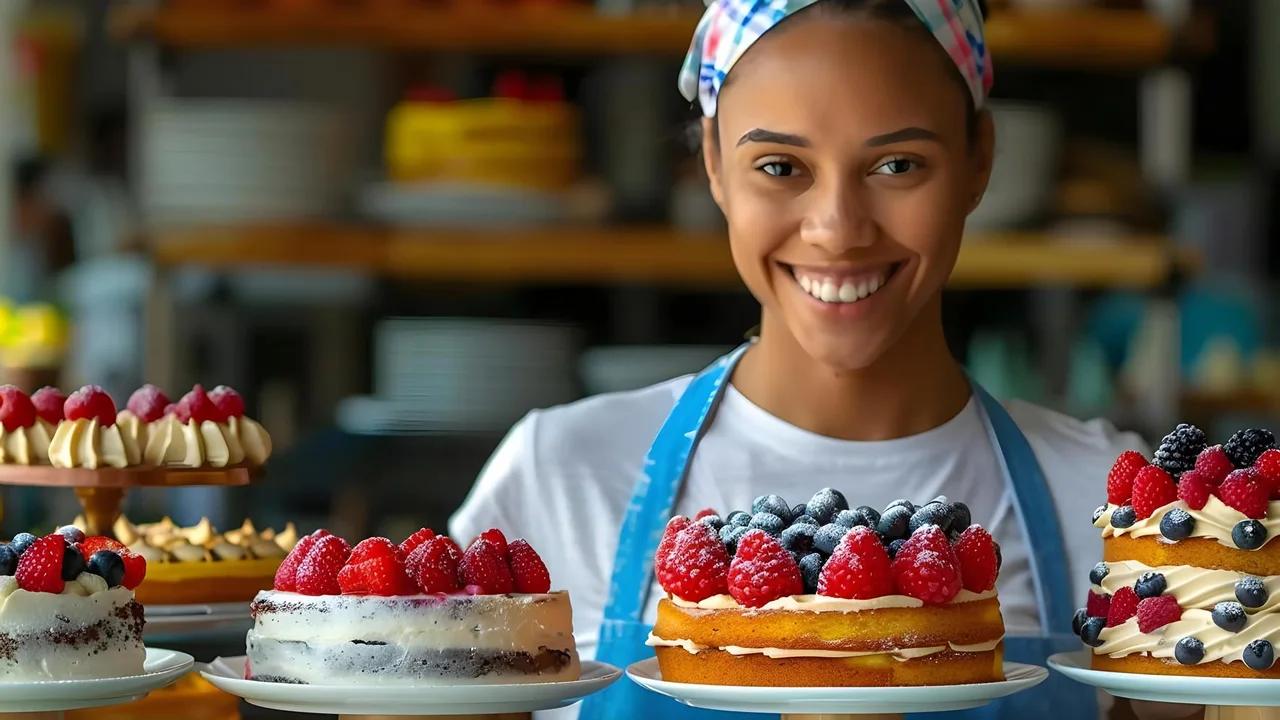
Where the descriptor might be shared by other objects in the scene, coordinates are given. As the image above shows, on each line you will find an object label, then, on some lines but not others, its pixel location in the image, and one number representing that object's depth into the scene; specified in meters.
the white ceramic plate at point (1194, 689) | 1.49
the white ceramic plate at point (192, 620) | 1.63
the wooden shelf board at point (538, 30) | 2.49
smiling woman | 1.67
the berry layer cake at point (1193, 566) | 1.52
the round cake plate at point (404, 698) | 1.46
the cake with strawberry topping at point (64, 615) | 1.50
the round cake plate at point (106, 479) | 1.63
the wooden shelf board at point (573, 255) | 2.45
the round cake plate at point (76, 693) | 1.47
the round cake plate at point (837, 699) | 1.46
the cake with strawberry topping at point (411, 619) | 1.50
